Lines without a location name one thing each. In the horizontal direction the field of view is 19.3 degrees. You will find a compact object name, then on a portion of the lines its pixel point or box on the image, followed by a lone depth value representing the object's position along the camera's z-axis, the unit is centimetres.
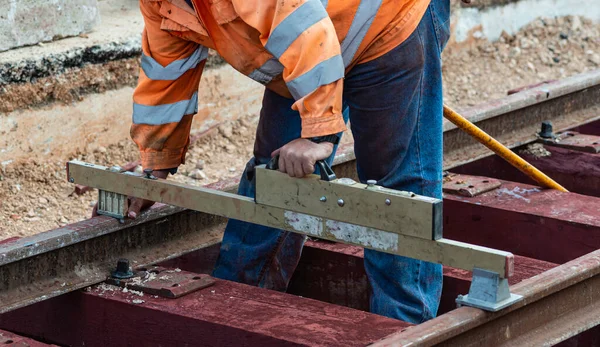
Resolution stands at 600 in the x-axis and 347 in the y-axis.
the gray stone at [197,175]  971
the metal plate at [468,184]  747
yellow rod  735
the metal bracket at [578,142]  843
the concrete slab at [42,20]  937
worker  510
